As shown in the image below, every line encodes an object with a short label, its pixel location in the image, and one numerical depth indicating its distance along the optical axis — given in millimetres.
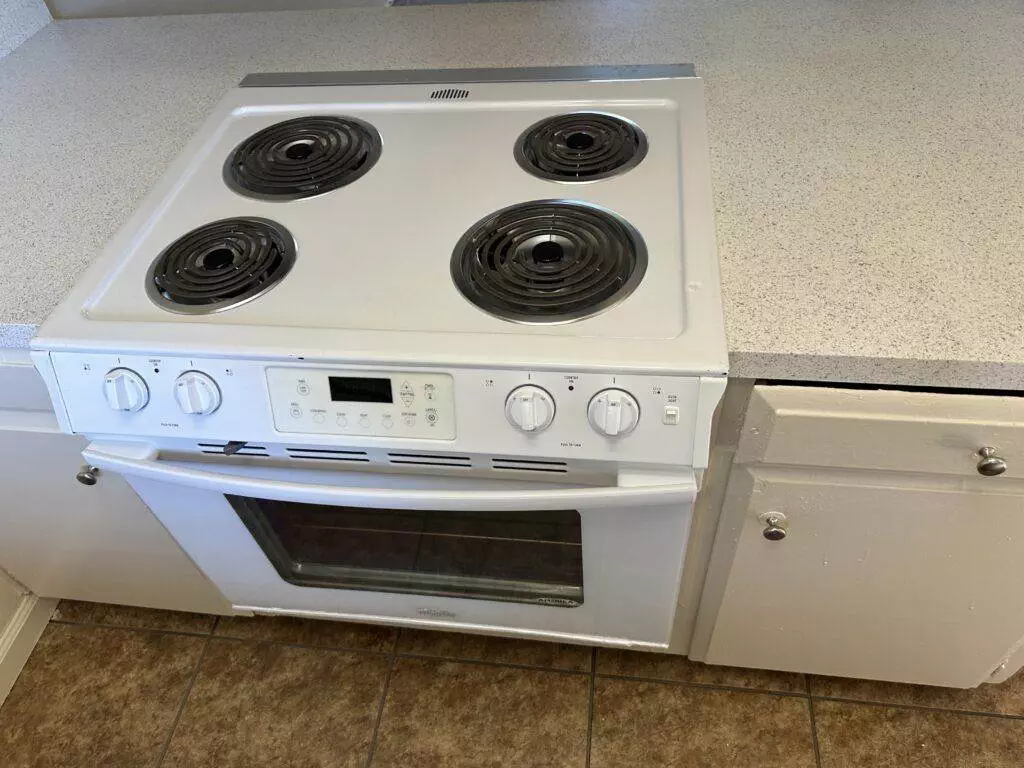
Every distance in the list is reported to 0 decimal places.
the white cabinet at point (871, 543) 784
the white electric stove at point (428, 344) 752
